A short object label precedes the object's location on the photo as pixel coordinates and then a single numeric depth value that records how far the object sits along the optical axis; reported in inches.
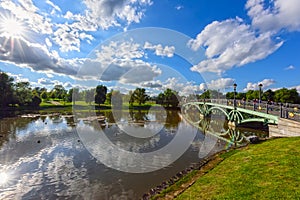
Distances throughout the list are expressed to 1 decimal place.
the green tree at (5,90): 2233.0
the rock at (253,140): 521.7
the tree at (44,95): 4315.0
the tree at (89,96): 3316.9
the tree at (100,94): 3198.8
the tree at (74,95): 3543.3
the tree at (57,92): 4898.4
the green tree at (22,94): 2577.8
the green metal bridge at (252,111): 667.4
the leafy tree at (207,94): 3848.4
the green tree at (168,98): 3508.9
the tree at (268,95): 2183.1
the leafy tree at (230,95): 3288.6
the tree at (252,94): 2367.9
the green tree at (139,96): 3336.6
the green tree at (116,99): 3265.7
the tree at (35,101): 2822.3
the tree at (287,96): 1843.0
